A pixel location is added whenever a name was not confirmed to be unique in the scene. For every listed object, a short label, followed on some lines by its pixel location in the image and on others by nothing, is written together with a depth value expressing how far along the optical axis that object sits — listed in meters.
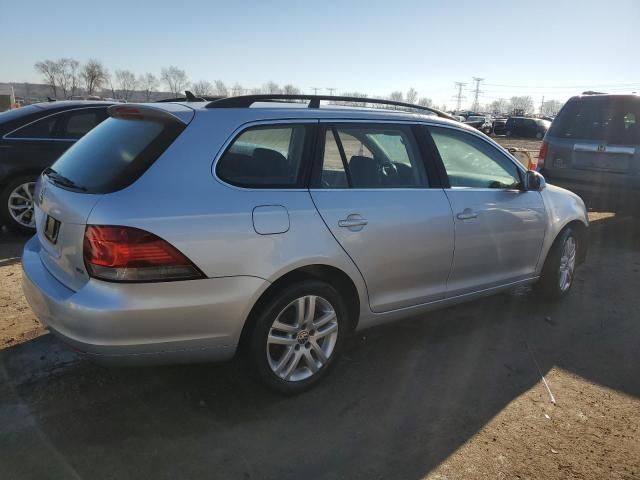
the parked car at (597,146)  6.65
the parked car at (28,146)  6.05
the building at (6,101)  37.04
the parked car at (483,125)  37.72
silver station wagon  2.47
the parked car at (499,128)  41.26
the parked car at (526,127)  38.72
